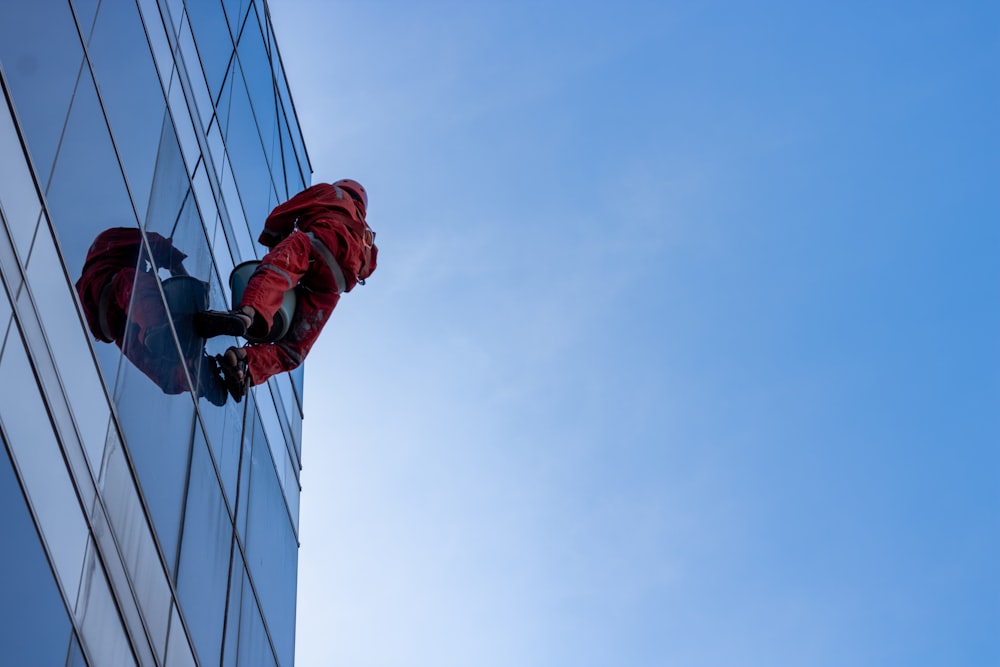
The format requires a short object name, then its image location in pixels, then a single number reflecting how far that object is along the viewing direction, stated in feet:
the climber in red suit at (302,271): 36.78
